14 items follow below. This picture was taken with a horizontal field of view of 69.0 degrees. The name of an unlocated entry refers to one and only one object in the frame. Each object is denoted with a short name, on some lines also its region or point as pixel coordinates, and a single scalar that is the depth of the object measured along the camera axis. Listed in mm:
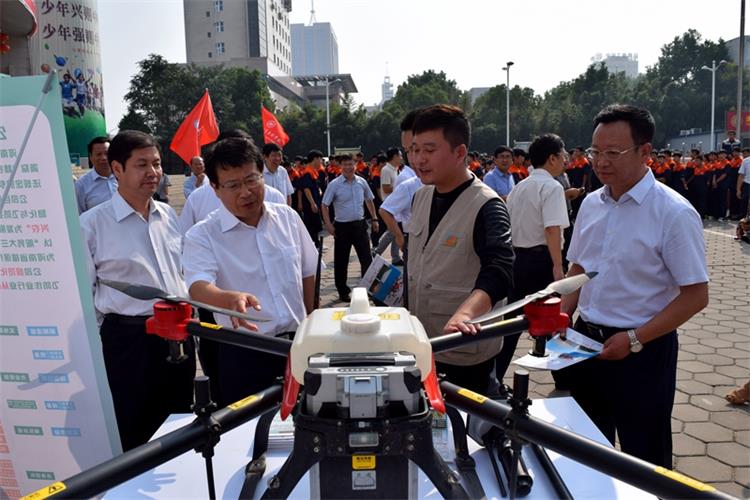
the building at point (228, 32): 73875
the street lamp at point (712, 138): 37162
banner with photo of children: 21172
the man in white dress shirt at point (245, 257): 2076
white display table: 1354
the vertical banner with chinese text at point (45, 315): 1878
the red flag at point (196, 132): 6891
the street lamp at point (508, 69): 33875
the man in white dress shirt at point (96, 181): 4547
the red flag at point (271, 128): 11539
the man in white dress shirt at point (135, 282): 2449
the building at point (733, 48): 62412
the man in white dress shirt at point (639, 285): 1981
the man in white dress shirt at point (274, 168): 7609
